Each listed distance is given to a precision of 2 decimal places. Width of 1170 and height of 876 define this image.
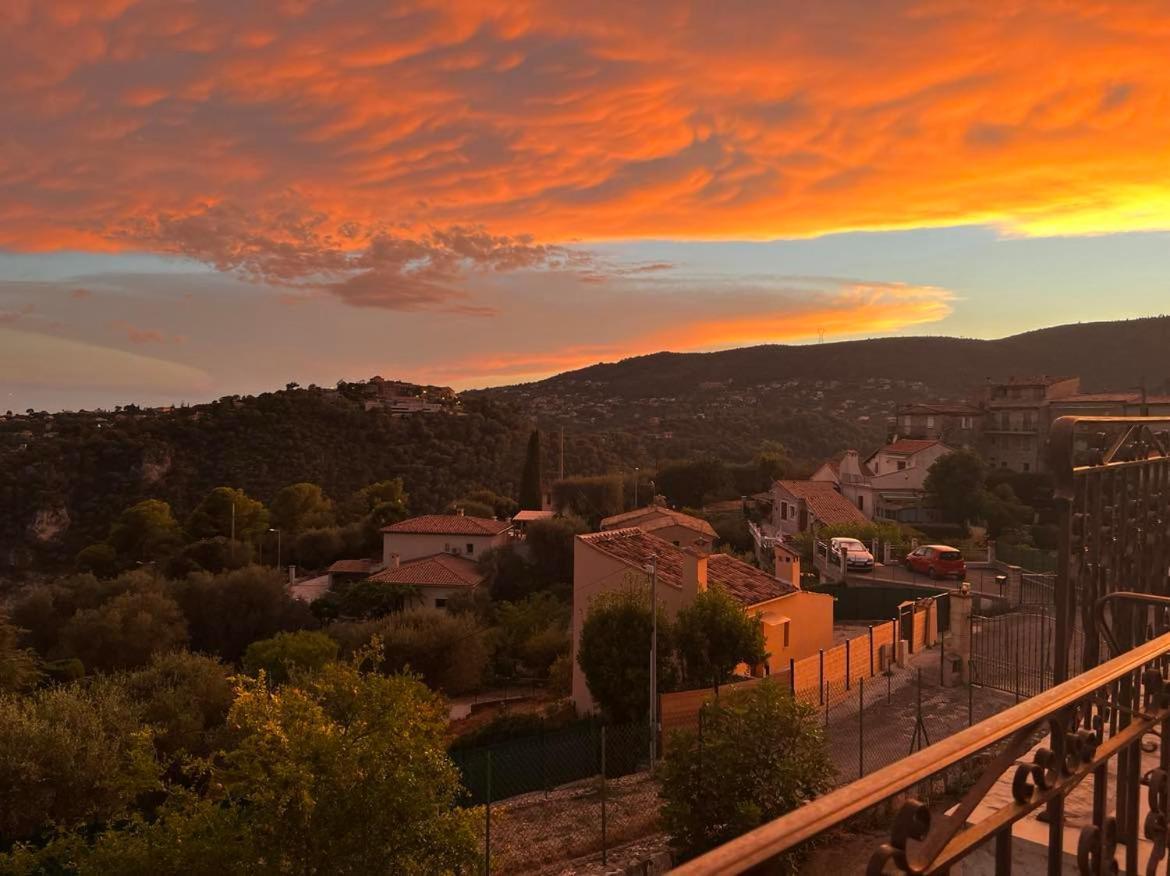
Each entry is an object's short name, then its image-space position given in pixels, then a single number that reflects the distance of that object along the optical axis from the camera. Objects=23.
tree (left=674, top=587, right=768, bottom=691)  17.64
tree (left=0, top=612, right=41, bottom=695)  23.39
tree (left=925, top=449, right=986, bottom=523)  39.00
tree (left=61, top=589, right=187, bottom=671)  28.41
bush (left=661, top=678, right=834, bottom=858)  10.77
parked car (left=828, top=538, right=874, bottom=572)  30.08
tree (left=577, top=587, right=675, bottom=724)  17.94
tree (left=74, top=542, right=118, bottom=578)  43.69
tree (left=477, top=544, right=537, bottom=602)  36.41
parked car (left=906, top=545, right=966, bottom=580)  28.80
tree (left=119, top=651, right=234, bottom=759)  19.67
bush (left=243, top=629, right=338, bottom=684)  24.94
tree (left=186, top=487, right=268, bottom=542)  46.69
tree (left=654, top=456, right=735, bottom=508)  52.69
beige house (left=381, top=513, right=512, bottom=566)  40.66
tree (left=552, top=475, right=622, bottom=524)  46.50
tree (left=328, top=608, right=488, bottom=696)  26.31
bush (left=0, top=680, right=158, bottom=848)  15.47
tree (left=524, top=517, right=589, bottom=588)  36.81
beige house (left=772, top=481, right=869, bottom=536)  38.12
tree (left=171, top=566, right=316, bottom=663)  32.34
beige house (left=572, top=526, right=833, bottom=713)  20.00
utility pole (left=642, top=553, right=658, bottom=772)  16.11
